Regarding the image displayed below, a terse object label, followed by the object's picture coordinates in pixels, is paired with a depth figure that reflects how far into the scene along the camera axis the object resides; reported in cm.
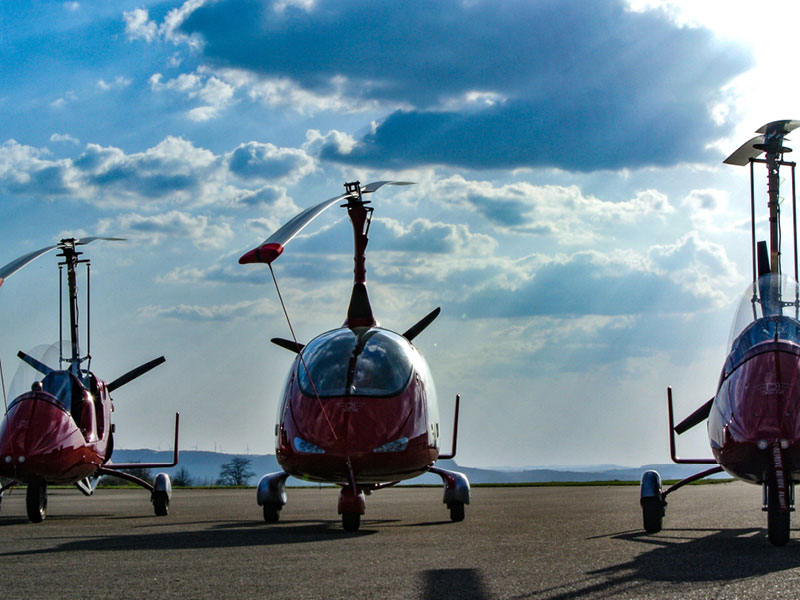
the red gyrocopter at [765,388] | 1169
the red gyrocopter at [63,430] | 1742
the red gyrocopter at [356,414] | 1492
